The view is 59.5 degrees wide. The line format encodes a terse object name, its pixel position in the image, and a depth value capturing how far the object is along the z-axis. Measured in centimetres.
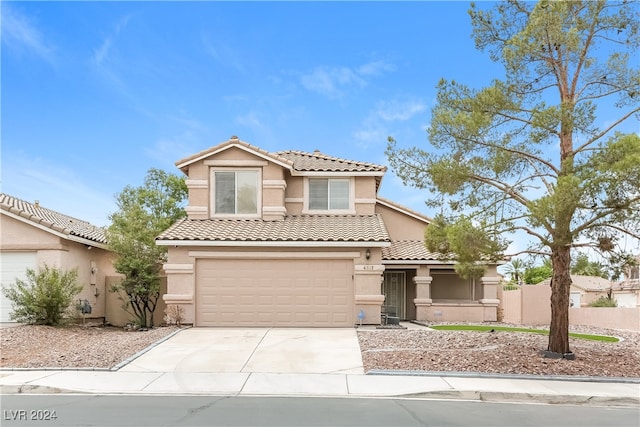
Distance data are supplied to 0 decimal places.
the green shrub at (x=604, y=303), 3759
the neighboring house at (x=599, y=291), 4897
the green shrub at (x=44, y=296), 1777
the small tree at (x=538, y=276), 5866
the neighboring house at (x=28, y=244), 1923
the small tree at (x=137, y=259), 1984
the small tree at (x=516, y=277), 5336
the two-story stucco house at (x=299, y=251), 1850
